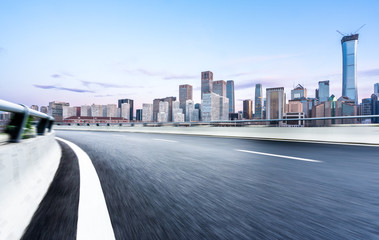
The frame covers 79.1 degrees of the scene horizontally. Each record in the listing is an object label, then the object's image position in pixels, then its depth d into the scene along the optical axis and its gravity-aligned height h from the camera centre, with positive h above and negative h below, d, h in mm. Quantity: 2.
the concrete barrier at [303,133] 10008 -711
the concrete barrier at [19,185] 1759 -639
